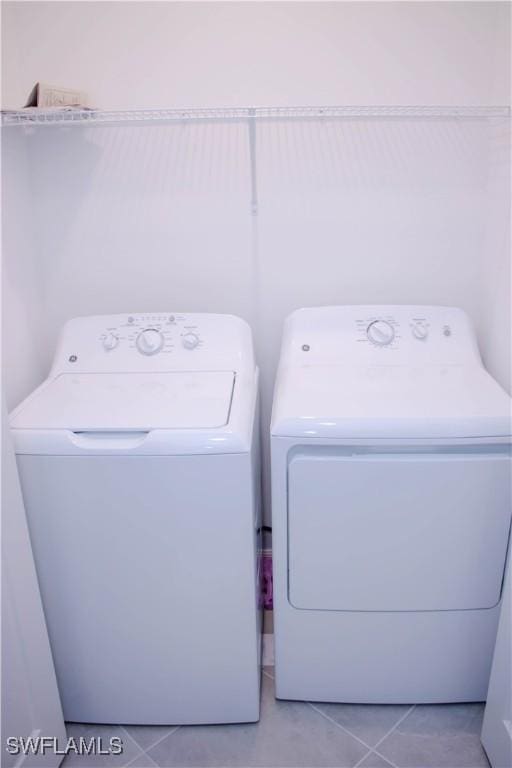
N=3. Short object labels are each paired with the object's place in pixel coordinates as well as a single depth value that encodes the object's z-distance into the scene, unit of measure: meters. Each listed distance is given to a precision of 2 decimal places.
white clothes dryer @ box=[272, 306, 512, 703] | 1.36
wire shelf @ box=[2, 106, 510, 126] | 1.60
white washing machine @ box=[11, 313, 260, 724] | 1.32
